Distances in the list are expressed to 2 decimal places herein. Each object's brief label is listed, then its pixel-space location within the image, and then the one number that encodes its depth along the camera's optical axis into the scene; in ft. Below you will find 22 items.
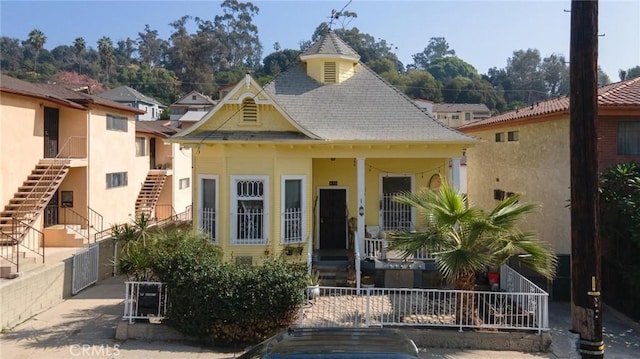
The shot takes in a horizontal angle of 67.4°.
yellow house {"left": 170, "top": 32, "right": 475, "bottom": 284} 45.91
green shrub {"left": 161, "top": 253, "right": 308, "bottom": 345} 33.37
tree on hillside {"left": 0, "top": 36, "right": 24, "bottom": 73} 334.48
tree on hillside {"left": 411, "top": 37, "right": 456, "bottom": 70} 527.40
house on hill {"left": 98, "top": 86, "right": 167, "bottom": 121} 207.10
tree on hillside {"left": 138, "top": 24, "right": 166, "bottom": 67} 416.32
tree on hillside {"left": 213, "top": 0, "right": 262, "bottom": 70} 391.24
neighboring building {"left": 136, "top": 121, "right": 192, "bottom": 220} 90.53
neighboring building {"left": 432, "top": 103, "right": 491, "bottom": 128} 255.29
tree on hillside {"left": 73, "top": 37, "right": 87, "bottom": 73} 373.81
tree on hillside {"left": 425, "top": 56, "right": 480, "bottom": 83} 407.71
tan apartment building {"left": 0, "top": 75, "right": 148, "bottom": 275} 55.98
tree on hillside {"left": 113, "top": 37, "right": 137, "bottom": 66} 445.78
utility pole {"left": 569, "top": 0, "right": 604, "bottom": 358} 21.07
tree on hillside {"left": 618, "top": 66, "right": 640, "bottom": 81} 275.90
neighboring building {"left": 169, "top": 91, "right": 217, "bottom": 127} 201.46
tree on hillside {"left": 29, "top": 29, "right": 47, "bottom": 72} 344.49
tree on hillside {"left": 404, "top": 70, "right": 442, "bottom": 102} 270.26
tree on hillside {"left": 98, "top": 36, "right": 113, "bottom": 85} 347.77
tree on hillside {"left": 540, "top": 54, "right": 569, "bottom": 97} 371.56
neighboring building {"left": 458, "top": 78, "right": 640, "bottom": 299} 47.03
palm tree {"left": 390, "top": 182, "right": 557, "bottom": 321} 32.48
